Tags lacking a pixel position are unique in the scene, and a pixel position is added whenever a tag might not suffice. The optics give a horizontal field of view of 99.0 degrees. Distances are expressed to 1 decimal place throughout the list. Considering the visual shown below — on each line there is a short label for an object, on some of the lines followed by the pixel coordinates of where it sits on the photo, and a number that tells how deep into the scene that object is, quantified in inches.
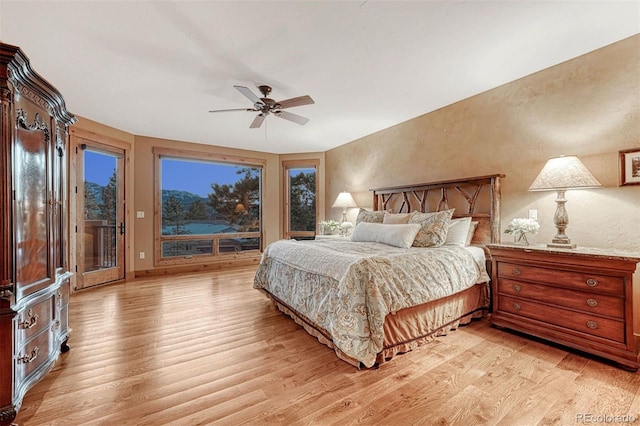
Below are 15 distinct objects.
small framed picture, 90.0
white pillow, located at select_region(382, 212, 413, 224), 138.9
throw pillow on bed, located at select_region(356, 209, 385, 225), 155.5
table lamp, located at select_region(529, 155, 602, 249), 91.0
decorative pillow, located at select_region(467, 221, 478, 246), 129.6
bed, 81.2
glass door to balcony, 168.9
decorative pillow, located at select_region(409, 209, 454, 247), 118.1
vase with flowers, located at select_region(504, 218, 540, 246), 104.8
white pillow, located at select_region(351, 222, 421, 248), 117.9
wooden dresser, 78.1
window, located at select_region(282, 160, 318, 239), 250.5
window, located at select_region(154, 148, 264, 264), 216.4
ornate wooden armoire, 60.1
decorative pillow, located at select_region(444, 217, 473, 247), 121.6
